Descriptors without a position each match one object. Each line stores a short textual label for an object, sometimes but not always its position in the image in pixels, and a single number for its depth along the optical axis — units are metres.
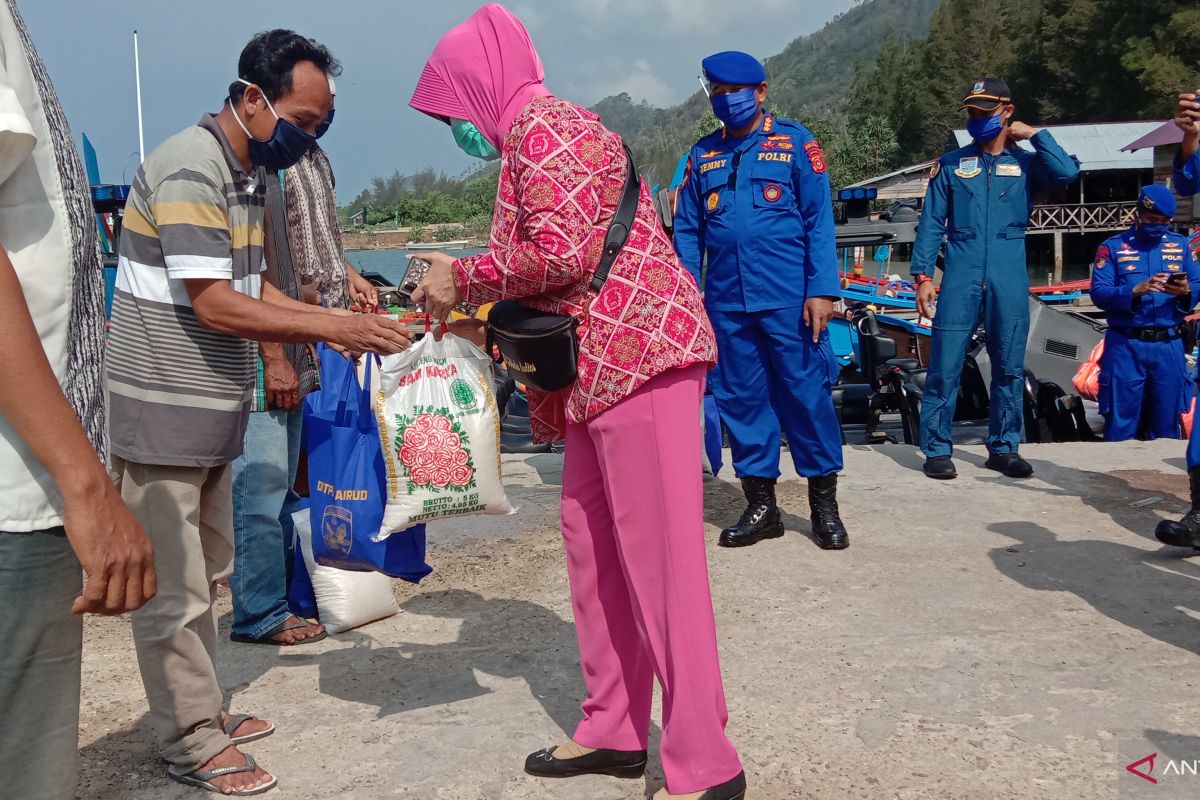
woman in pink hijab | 2.52
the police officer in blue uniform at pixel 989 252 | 6.38
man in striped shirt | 2.80
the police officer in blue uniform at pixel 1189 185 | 4.30
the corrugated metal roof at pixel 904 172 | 43.01
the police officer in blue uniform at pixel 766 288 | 4.93
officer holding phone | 8.15
